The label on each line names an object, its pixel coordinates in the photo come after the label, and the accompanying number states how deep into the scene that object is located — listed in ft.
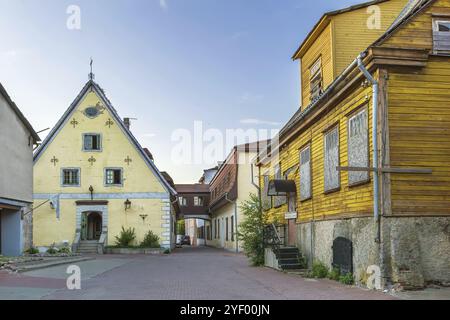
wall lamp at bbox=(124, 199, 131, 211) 114.58
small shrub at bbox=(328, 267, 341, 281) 47.37
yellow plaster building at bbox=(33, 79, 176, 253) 114.62
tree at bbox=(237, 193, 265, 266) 70.28
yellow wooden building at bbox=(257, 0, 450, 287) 38.65
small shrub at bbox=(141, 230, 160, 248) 112.88
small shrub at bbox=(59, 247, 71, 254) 96.54
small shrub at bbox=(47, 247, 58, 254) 88.05
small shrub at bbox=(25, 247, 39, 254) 79.87
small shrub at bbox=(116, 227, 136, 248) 111.65
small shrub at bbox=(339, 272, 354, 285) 43.63
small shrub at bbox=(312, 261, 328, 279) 50.85
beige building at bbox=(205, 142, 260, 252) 129.49
